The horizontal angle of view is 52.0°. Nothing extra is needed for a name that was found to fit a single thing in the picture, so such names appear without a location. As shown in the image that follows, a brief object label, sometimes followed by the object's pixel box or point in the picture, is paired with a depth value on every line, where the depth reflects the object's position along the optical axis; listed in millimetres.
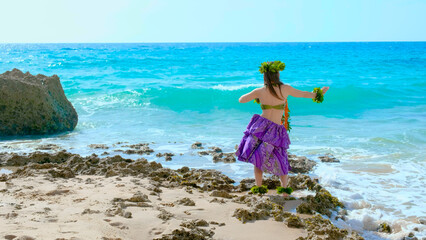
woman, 4938
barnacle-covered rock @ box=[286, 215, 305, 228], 4172
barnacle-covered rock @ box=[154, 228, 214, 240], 3572
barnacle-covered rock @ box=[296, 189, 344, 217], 4727
